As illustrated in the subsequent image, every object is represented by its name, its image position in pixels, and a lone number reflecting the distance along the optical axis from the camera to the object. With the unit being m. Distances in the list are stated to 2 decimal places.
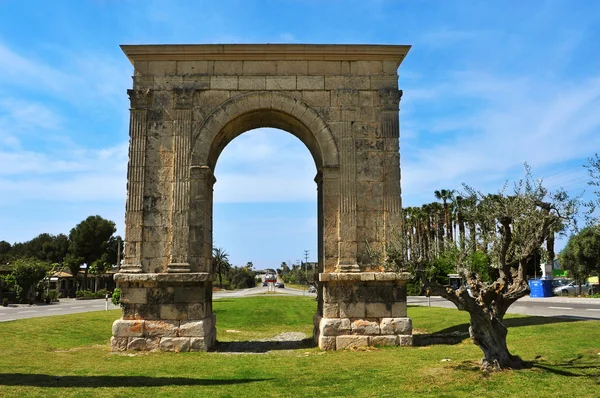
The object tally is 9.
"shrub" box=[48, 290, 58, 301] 45.06
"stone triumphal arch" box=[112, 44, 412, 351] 12.66
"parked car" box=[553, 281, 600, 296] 38.52
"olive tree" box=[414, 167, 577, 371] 8.35
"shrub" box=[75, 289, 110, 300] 53.00
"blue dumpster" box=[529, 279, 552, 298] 36.65
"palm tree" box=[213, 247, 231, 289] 78.83
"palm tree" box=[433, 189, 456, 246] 49.30
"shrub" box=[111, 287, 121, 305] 27.35
